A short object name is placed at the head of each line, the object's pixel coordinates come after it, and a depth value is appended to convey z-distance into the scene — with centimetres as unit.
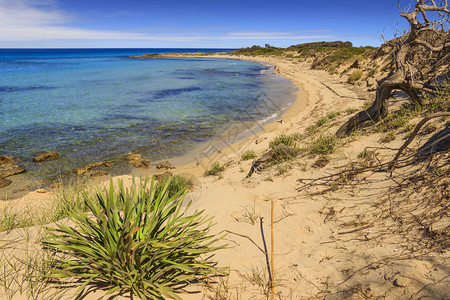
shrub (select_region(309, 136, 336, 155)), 541
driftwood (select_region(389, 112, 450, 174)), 319
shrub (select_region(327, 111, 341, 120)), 973
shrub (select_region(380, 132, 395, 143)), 517
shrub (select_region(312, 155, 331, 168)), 501
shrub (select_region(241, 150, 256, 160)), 764
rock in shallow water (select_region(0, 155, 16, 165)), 819
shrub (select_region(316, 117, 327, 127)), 918
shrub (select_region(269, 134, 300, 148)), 730
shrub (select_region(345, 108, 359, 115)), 956
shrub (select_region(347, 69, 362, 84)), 1858
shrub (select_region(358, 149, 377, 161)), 449
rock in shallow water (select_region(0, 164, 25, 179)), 759
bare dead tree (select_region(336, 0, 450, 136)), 544
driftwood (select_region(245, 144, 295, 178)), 601
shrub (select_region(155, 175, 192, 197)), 539
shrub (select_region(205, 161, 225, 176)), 701
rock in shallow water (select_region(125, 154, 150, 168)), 827
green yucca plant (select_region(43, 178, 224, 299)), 230
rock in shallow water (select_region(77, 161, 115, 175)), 783
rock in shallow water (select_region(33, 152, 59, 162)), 861
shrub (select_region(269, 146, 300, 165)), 593
